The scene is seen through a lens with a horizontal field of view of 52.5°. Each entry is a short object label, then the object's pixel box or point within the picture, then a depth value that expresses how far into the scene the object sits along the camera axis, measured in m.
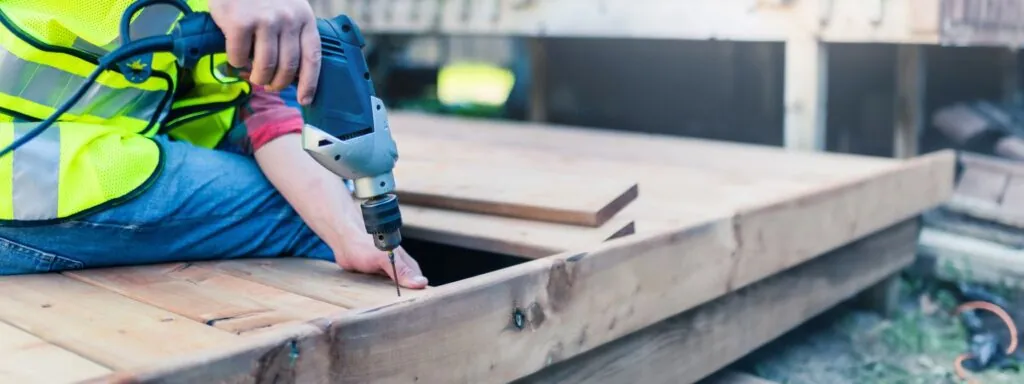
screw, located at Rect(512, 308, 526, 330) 1.47
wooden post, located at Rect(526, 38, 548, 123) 4.18
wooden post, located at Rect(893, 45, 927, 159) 3.06
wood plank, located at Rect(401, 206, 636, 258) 1.73
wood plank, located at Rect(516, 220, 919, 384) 1.76
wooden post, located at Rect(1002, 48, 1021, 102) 3.62
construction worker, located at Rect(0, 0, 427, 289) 1.45
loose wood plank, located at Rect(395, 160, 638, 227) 1.85
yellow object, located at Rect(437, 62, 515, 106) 5.23
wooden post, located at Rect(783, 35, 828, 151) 2.94
